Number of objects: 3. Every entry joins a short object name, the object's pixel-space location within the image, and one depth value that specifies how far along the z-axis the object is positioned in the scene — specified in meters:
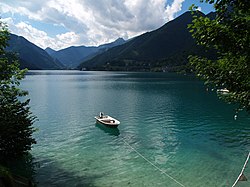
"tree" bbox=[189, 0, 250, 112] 8.18
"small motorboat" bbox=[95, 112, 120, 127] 40.02
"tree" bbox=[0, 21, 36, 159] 17.75
